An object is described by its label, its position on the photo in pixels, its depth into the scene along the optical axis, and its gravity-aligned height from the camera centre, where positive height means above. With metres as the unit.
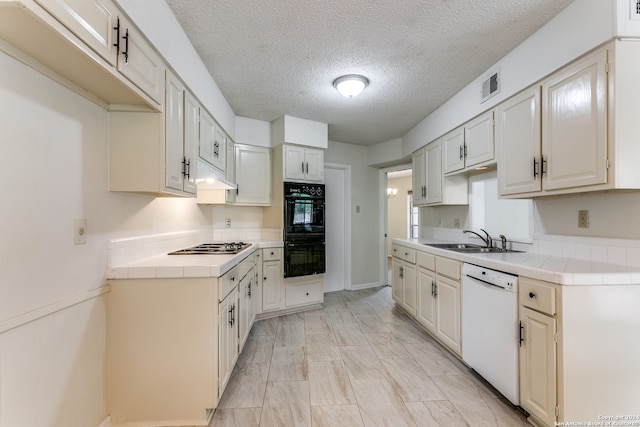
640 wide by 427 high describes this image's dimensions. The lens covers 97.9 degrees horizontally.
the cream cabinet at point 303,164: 3.55 +0.67
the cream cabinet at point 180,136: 1.76 +0.55
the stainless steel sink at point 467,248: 2.57 -0.33
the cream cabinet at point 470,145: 2.48 +0.70
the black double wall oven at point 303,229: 3.45 -0.18
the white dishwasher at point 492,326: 1.74 -0.77
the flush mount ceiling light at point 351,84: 2.54 +1.21
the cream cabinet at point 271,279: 3.34 -0.79
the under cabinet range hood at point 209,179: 2.30 +0.32
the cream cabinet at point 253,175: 3.52 +0.51
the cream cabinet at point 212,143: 2.40 +0.69
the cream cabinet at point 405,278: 3.14 -0.77
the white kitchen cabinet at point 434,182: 3.23 +0.41
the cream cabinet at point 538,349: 1.48 -0.75
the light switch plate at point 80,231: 1.41 -0.09
